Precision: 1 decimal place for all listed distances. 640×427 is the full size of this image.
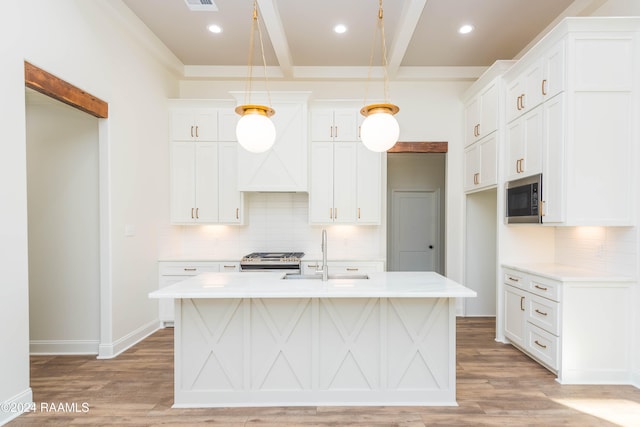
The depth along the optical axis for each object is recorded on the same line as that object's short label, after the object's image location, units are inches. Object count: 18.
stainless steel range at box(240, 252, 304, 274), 168.7
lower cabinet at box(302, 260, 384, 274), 171.9
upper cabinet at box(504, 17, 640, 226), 109.2
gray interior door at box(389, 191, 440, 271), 258.5
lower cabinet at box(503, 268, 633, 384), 109.8
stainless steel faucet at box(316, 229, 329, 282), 104.7
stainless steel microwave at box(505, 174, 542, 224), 123.3
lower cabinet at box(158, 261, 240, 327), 170.1
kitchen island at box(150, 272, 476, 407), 98.0
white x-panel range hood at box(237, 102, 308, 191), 172.1
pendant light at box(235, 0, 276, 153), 92.3
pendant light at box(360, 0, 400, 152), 90.5
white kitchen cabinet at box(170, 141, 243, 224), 177.9
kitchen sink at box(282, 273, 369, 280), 113.4
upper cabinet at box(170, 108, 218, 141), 177.8
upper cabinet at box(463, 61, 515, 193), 150.0
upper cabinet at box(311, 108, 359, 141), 176.7
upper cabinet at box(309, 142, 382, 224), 176.6
